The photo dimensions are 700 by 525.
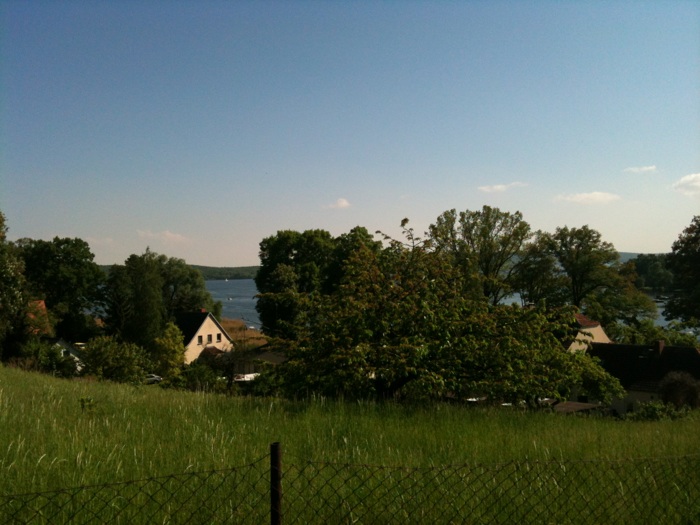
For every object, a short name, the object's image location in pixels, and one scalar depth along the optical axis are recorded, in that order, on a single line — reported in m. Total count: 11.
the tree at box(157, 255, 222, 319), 66.75
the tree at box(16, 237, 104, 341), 50.06
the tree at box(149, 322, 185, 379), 40.41
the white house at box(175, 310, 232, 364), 52.56
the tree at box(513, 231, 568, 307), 44.62
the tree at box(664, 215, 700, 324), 42.15
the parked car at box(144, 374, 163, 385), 40.93
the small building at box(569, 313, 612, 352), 38.28
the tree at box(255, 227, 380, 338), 52.53
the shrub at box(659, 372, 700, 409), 24.56
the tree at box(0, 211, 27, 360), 29.86
